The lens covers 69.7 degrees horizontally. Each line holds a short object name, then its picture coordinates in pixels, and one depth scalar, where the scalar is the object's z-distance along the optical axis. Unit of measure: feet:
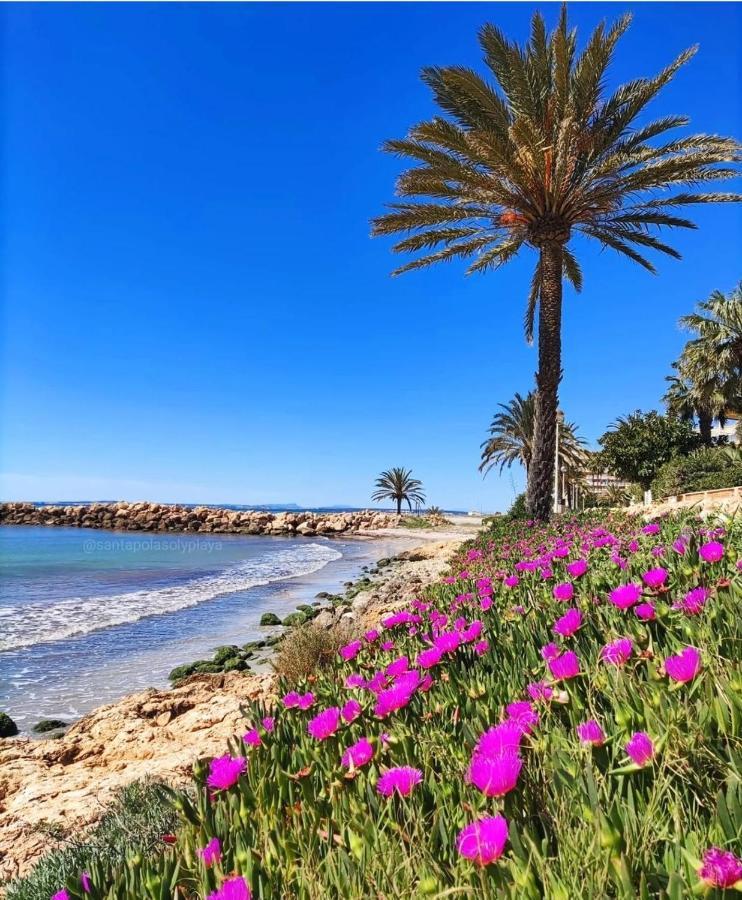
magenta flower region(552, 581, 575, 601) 6.88
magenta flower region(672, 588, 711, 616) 5.22
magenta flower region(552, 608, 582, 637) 5.33
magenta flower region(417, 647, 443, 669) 5.82
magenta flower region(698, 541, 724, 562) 5.85
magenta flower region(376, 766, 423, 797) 3.61
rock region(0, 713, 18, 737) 18.67
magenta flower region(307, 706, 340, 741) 4.70
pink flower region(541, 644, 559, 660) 4.95
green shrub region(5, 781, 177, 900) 6.60
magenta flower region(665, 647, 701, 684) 3.66
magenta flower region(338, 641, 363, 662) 7.34
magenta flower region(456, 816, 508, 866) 2.62
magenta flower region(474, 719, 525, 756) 3.43
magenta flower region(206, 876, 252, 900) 2.88
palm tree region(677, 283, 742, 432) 81.61
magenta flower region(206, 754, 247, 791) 4.41
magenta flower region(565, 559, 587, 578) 7.35
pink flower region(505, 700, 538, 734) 3.88
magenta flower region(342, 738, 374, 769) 4.16
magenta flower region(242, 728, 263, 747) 5.24
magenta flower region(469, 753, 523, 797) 3.01
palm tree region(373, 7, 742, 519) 32.55
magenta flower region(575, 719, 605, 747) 3.26
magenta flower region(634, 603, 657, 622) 5.05
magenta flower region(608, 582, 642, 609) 5.22
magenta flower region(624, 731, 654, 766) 2.99
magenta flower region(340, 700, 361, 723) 5.02
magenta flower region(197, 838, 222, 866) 3.58
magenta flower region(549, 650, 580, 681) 4.16
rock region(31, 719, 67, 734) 19.03
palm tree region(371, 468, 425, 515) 212.64
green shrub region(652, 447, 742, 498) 63.67
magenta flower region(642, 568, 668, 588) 5.46
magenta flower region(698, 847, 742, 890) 2.10
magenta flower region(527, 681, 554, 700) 4.29
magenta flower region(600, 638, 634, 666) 4.28
